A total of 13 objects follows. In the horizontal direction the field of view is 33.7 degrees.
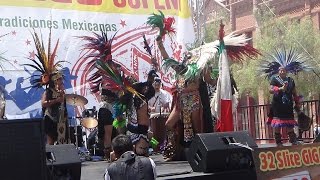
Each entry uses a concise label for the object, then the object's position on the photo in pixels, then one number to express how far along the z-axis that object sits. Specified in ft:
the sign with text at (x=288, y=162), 15.92
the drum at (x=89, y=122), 28.99
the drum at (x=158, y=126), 27.48
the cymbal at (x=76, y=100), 27.86
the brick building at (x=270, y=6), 81.61
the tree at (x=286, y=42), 65.51
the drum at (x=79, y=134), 30.19
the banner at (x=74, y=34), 34.91
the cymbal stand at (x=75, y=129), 27.98
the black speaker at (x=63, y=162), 14.38
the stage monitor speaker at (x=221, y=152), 16.07
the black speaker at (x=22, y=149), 12.85
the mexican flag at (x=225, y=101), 20.30
